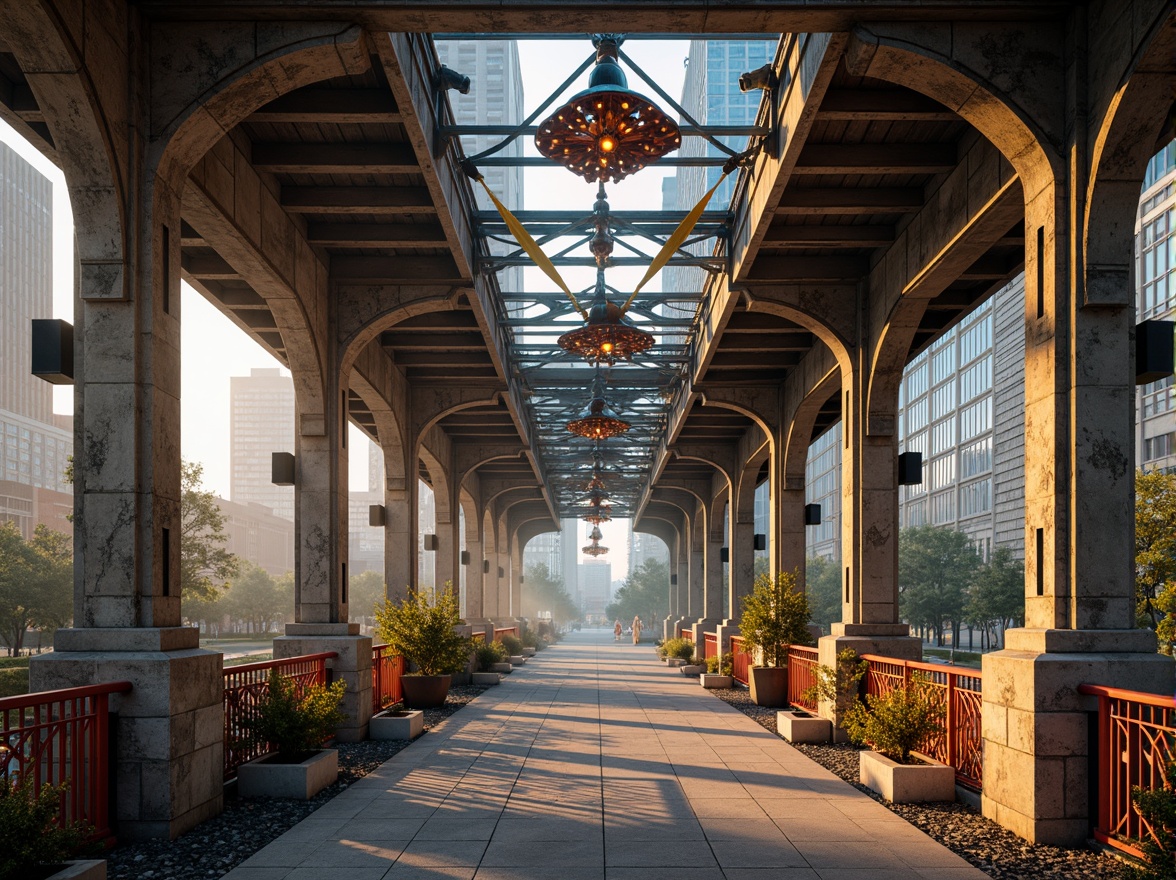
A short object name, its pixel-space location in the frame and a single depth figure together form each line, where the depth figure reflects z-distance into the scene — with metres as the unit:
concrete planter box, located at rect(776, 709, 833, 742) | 13.72
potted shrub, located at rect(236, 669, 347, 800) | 9.59
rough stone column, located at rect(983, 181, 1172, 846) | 7.66
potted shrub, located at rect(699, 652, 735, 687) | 22.55
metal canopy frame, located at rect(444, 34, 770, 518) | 14.06
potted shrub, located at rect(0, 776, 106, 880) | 5.45
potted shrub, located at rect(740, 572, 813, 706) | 17.05
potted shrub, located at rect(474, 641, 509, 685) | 23.94
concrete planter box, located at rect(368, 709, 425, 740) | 13.90
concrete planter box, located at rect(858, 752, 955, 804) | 9.45
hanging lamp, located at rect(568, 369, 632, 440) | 19.47
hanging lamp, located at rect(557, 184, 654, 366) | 13.62
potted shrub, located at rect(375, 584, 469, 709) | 16.89
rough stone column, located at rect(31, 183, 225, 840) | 7.69
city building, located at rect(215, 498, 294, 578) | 144.00
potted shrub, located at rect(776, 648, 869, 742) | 13.30
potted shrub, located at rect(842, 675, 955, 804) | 9.48
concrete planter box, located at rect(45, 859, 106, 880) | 5.61
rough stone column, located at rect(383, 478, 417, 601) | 20.59
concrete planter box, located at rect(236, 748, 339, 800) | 9.59
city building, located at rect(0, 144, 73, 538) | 109.81
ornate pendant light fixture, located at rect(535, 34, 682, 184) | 8.68
